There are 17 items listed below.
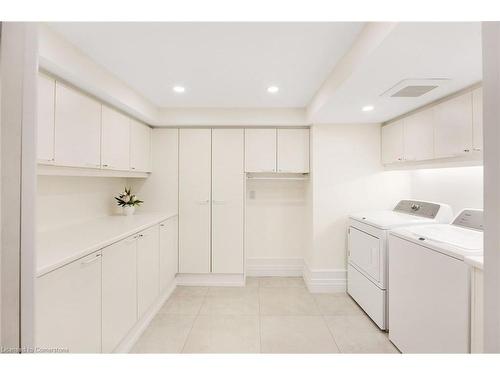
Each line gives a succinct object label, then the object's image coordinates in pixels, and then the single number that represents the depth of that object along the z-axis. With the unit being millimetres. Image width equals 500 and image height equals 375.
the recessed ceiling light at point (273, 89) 2430
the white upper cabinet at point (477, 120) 1734
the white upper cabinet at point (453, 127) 1854
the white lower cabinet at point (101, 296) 1195
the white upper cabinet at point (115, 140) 2244
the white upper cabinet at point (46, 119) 1518
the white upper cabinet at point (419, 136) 2250
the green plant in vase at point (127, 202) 2865
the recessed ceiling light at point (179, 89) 2451
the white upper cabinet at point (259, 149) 3209
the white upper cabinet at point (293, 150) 3225
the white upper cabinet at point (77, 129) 1695
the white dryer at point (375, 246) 2164
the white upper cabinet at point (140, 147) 2732
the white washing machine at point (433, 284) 1376
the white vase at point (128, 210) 2859
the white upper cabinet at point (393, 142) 2660
